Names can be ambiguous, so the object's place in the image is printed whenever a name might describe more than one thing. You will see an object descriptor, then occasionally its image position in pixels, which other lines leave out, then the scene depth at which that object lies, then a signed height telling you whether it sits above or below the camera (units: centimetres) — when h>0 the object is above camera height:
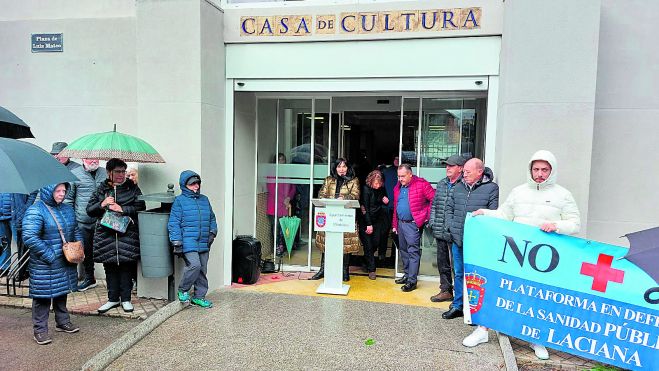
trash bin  521 -110
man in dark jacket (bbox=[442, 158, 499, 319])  486 -52
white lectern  580 -103
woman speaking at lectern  625 -55
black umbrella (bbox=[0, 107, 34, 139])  492 +12
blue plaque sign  686 +151
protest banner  380 -123
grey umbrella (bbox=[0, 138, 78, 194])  324 -21
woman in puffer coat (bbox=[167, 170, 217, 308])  510 -92
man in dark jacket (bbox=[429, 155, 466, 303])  535 -67
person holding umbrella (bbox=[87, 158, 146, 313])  506 -97
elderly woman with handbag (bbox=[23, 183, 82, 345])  423 -102
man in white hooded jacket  407 -46
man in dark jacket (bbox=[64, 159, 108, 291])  601 -67
